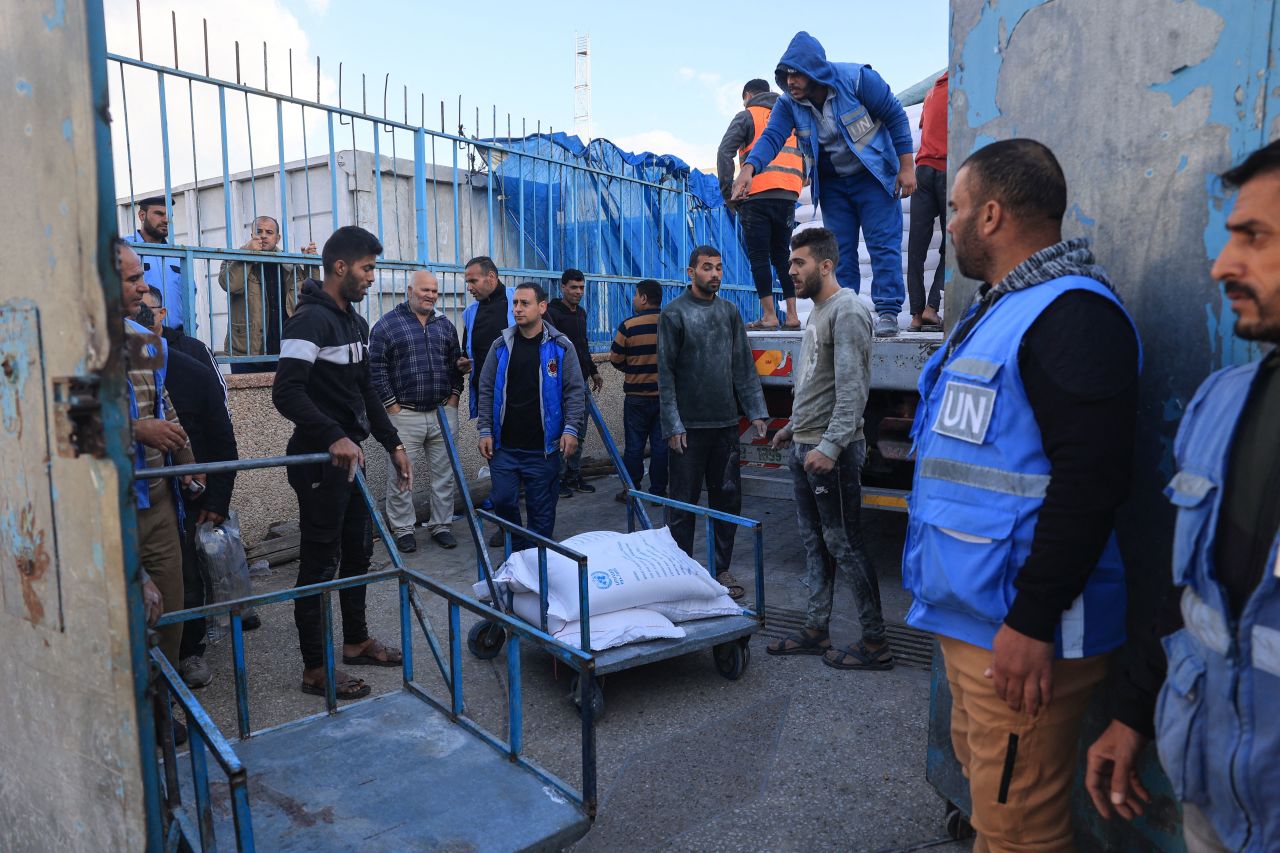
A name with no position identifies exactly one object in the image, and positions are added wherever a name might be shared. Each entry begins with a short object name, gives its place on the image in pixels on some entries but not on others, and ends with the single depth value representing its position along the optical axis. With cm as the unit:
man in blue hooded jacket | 495
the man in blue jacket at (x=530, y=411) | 465
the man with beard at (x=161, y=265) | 502
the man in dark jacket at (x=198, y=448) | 371
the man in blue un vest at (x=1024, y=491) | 161
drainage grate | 407
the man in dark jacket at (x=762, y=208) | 564
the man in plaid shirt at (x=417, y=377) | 593
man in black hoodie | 357
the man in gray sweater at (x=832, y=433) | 375
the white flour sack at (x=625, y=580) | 365
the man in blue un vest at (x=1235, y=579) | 124
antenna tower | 4509
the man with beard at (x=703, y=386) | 489
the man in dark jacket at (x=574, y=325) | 725
